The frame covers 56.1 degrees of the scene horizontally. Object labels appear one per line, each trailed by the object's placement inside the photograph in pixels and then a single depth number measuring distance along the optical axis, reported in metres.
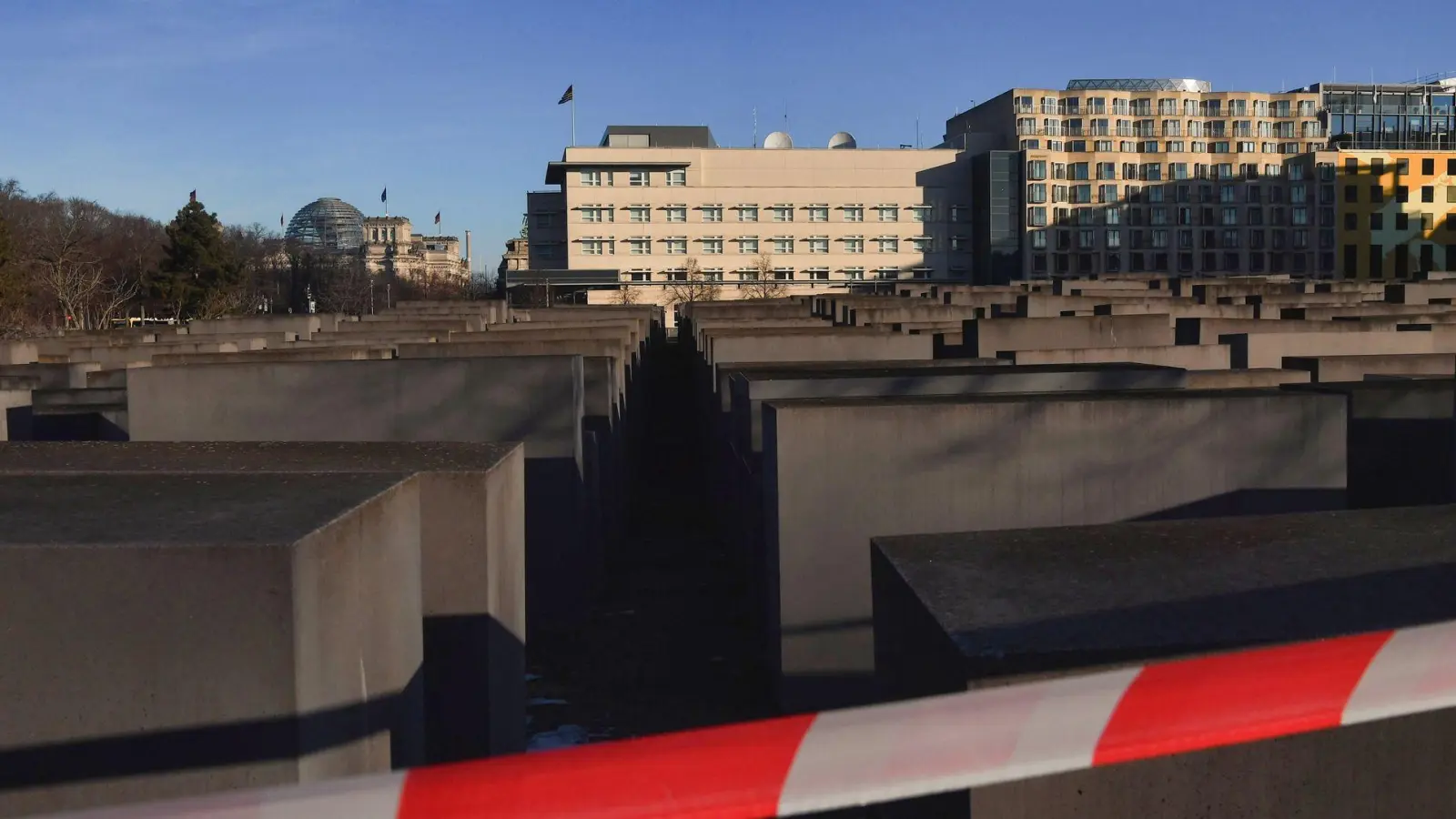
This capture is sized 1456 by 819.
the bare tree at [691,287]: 101.06
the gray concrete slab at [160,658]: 3.83
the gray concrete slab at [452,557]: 6.40
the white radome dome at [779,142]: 106.75
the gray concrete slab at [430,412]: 11.20
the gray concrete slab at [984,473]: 8.80
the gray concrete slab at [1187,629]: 3.52
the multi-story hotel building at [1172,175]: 104.44
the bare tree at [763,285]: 101.69
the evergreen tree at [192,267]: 79.06
